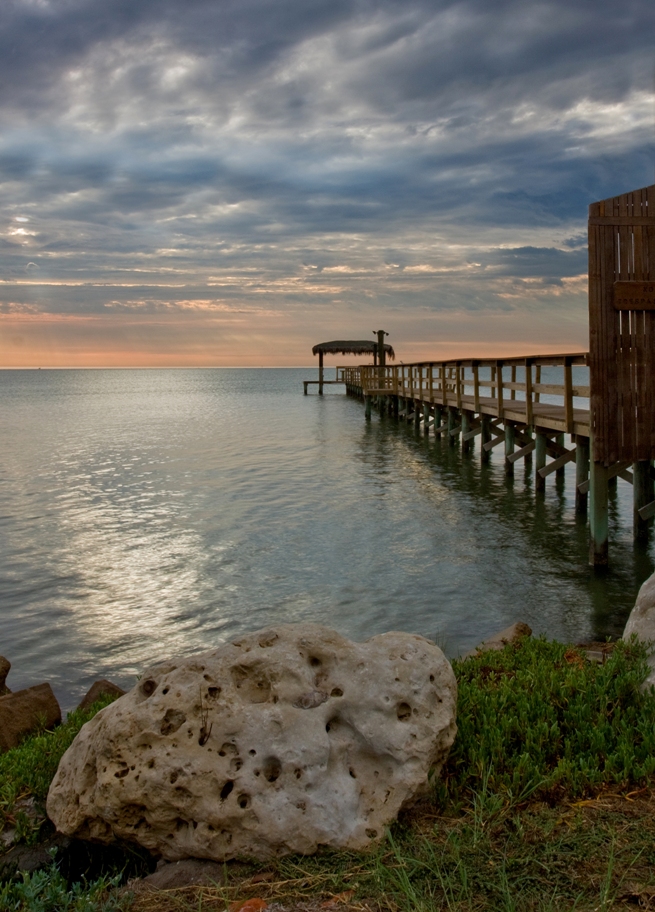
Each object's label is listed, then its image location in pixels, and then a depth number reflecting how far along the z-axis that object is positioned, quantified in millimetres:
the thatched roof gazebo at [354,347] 49781
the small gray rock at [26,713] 4995
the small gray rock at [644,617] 4844
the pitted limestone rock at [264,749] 3150
